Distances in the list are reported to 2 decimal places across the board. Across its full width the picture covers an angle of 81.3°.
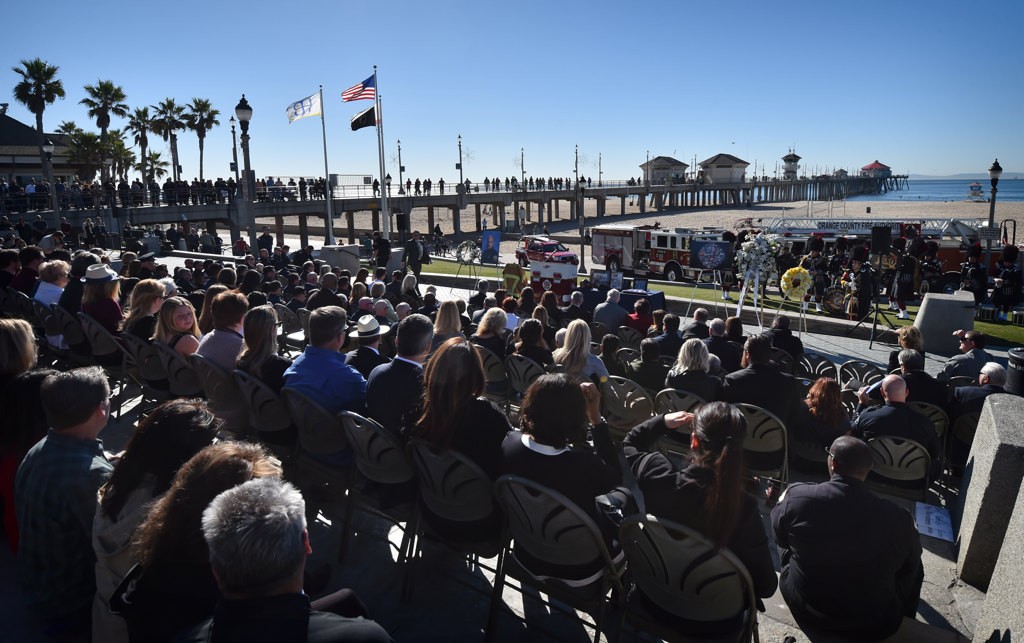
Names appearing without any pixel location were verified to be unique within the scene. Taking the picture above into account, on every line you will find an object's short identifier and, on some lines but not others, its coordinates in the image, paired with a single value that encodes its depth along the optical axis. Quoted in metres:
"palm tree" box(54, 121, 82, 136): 55.08
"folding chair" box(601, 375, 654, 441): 5.45
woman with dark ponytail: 2.68
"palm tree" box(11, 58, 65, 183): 37.75
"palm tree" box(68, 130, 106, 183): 48.31
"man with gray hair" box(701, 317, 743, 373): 6.84
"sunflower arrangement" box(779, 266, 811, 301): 11.84
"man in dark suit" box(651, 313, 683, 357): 7.14
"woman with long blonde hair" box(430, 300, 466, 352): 6.30
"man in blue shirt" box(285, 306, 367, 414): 4.25
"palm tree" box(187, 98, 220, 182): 57.78
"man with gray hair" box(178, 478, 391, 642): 1.65
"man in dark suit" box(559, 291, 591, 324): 9.30
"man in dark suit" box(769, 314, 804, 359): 8.14
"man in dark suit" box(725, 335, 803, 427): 5.06
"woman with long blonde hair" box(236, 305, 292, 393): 4.59
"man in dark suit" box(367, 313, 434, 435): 3.92
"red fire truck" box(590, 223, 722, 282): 25.73
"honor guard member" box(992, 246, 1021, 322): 14.62
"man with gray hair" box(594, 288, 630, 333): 9.56
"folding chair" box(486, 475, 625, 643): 2.80
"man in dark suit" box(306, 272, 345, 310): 8.84
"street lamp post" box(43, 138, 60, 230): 23.98
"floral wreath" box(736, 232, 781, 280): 12.32
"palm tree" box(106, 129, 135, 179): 54.62
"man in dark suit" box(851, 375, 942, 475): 4.63
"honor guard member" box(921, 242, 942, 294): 20.78
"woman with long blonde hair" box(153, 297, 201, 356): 5.54
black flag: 23.91
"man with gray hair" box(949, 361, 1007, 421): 5.35
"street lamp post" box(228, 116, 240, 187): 39.74
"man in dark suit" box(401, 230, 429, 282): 18.00
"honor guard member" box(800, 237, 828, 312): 16.89
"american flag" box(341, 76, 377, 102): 23.06
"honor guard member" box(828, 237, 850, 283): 22.83
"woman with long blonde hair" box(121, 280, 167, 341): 6.11
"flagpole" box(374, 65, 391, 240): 24.16
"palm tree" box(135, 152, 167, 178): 61.16
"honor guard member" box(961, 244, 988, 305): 16.48
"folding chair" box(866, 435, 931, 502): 4.50
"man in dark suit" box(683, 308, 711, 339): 8.27
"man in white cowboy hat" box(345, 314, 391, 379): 5.19
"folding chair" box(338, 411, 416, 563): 3.64
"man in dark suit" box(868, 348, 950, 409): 5.59
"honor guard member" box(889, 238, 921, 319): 14.85
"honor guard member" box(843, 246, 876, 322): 14.03
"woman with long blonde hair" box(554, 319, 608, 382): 5.48
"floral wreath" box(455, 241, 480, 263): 21.83
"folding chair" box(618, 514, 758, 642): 2.58
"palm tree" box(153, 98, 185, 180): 56.38
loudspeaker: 13.48
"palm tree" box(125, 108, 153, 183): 57.19
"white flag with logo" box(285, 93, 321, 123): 24.19
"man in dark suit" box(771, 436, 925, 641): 2.83
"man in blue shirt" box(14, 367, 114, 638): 2.81
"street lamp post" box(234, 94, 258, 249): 15.74
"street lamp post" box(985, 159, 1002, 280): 20.47
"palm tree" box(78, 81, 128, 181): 49.50
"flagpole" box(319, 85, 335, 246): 28.26
